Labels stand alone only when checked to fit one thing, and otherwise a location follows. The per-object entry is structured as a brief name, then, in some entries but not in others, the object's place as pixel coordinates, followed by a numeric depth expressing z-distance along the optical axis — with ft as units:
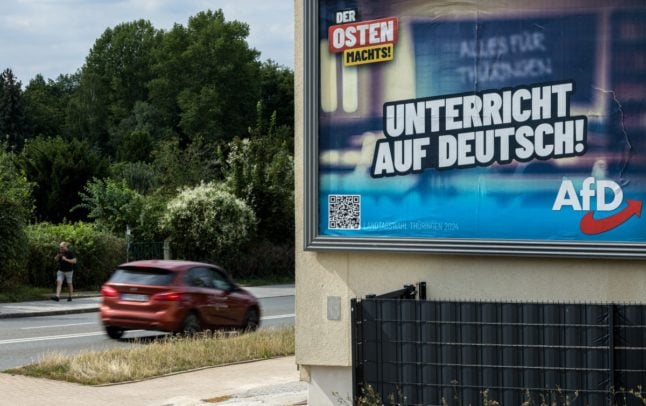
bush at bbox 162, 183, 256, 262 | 132.16
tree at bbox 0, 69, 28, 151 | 307.37
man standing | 101.19
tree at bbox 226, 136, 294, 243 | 142.10
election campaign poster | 30.96
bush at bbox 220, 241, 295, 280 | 137.28
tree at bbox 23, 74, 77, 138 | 330.91
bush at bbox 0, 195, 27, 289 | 100.27
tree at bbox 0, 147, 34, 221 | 102.01
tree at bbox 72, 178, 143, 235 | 131.23
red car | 63.52
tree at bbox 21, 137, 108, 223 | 181.98
